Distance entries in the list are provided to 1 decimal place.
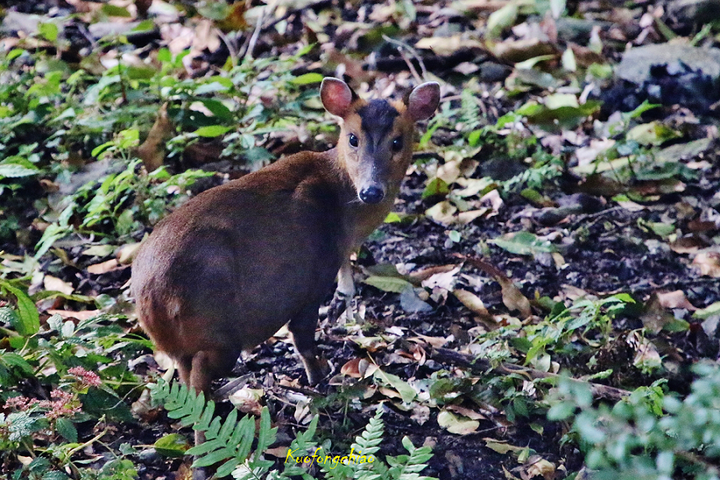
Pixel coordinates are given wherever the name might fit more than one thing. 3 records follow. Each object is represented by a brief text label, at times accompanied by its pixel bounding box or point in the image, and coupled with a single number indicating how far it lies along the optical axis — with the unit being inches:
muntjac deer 348.2
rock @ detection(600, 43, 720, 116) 637.9
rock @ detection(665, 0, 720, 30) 737.0
